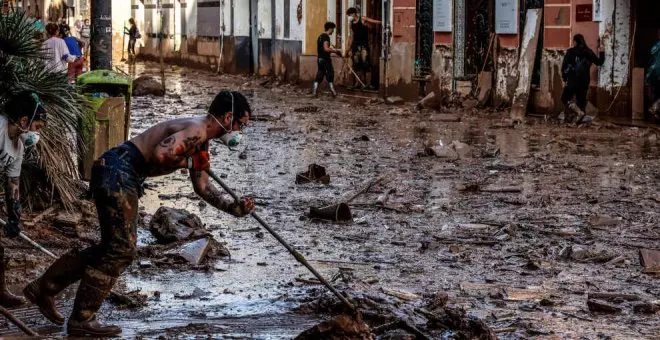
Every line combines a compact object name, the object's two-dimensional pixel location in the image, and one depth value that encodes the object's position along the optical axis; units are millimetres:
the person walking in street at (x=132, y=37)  49125
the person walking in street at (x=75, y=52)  20131
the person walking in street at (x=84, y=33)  39538
